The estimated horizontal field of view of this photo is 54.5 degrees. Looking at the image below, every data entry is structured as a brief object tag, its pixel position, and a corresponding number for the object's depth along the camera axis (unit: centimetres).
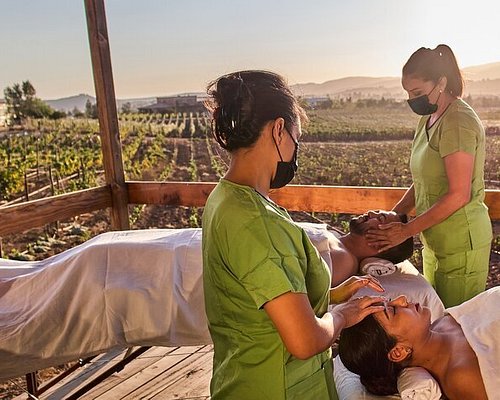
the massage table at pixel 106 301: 173
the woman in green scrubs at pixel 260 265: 83
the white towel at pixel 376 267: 188
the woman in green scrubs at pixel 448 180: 171
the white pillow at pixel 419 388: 118
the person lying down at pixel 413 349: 126
